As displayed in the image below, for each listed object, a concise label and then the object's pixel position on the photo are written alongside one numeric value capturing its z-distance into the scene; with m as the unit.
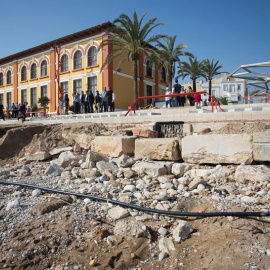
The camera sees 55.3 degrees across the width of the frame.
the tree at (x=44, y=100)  25.26
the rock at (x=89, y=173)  5.42
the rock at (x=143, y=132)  7.71
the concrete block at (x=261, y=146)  4.84
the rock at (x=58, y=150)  7.38
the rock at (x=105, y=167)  5.59
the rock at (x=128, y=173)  5.27
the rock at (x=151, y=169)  5.22
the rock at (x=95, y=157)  6.09
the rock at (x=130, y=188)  4.52
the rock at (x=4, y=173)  5.79
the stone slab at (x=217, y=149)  5.07
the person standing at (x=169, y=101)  13.87
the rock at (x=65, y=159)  6.26
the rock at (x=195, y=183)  4.49
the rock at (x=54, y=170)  5.79
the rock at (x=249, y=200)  3.85
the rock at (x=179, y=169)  5.30
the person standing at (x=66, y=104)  17.45
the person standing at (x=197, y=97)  11.65
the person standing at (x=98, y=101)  15.92
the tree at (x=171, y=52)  23.91
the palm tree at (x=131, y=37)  19.56
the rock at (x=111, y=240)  3.13
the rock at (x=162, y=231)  3.29
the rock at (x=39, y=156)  7.18
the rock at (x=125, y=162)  5.88
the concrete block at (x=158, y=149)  5.97
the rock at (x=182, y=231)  3.16
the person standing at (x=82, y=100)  15.92
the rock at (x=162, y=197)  4.07
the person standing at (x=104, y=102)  14.88
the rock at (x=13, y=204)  4.00
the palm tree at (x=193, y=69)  29.00
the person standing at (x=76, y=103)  15.63
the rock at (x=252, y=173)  4.50
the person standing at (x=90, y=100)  15.47
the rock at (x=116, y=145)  6.74
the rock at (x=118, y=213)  3.62
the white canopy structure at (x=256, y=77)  17.95
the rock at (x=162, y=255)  2.93
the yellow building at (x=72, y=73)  23.78
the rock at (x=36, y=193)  4.52
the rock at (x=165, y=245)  3.04
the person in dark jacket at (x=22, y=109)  16.41
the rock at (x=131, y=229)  3.25
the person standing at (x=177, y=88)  14.82
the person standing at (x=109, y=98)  14.72
